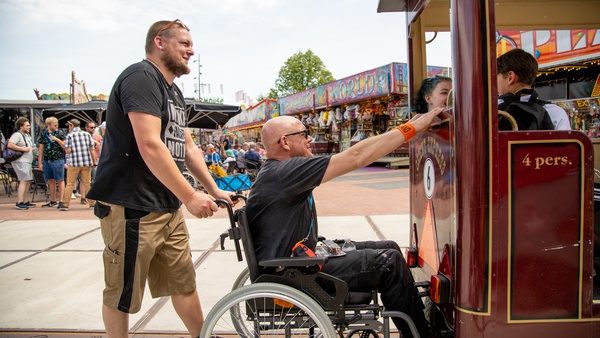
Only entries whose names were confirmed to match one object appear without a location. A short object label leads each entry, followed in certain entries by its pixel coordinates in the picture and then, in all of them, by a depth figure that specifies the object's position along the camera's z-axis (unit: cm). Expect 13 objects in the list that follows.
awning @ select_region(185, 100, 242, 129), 1010
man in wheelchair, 188
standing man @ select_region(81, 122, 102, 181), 855
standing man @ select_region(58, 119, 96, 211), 726
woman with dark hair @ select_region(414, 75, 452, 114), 255
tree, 4328
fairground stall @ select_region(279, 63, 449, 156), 1545
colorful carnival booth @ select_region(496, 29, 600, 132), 467
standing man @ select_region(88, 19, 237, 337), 190
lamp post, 4469
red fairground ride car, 165
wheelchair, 176
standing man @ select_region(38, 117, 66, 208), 748
